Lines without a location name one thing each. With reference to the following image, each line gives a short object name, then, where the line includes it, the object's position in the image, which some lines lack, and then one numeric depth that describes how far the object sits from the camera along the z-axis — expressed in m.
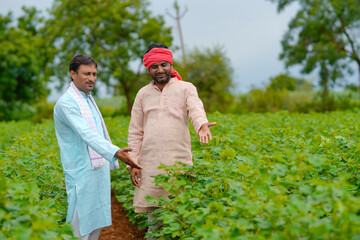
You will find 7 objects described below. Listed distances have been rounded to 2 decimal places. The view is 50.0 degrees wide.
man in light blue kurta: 3.24
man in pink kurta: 3.55
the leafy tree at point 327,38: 27.50
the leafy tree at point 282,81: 29.79
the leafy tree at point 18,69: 30.89
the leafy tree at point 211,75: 26.91
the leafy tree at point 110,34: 27.69
